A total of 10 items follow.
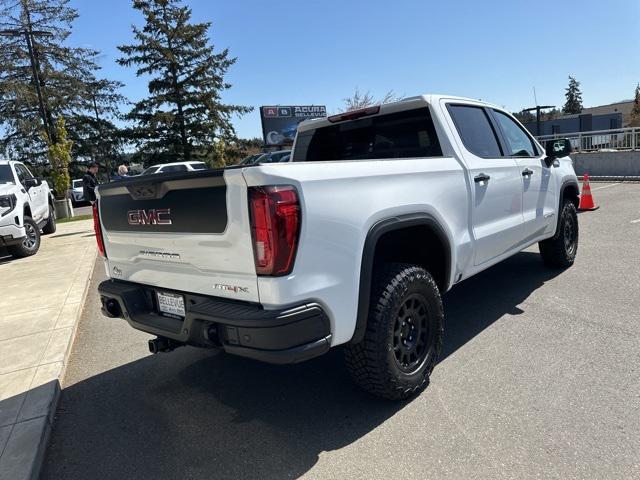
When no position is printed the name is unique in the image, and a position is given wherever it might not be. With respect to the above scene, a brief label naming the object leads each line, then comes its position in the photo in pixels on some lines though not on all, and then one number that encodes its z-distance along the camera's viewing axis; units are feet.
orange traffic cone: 31.99
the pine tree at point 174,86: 105.09
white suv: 29.04
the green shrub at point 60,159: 57.82
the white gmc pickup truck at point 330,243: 7.43
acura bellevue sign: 137.90
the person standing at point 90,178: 38.81
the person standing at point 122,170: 40.92
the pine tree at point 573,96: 265.95
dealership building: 108.58
